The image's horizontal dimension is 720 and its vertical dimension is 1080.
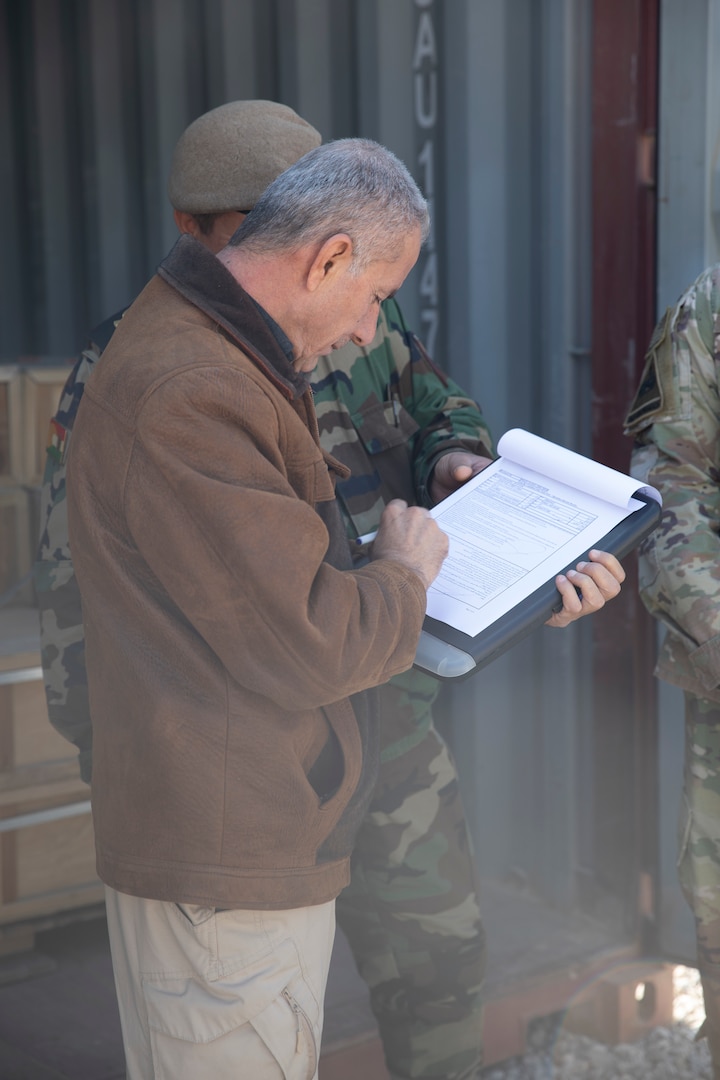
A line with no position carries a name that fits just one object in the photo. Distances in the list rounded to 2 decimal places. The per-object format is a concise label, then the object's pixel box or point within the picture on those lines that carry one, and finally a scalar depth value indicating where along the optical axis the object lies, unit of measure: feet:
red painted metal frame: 9.03
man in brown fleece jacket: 4.13
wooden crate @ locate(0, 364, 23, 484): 10.60
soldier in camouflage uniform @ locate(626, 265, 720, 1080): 6.72
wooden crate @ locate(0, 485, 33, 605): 10.61
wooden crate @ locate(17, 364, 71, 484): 10.67
